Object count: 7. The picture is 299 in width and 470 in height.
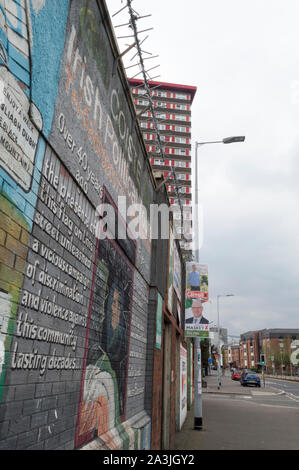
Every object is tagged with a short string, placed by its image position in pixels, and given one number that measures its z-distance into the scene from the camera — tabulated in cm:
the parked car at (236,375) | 5294
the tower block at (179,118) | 6919
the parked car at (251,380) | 3781
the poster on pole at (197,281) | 1302
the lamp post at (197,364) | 1211
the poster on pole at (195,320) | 1229
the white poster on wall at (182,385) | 1282
